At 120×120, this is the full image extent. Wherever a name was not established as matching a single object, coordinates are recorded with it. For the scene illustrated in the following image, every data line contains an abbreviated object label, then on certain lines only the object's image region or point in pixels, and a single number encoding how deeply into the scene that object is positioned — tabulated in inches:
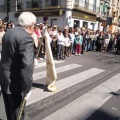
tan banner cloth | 144.7
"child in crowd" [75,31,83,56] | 328.5
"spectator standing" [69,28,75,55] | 320.9
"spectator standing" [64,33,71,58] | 299.2
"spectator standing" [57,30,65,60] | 278.4
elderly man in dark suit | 67.9
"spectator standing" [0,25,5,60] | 202.1
